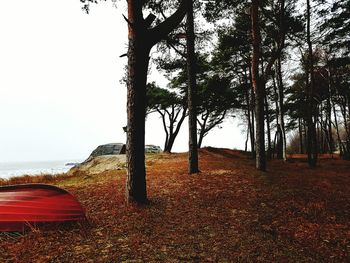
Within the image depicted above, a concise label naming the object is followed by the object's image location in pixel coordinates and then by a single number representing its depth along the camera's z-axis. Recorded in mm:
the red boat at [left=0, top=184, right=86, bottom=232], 4719
